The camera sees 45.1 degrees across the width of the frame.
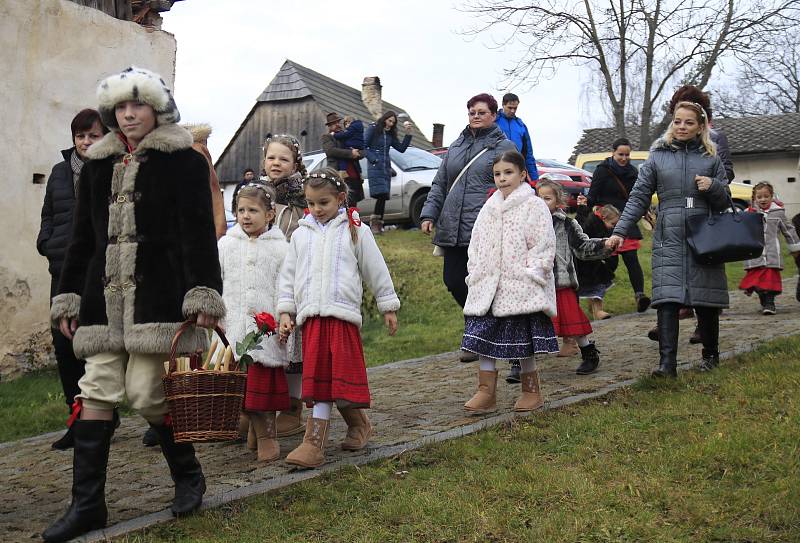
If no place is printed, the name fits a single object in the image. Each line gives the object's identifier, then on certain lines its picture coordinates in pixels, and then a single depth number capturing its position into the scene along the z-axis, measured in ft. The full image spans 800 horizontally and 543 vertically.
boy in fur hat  14.69
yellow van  74.08
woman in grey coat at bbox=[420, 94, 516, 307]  26.27
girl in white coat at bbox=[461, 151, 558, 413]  20.66
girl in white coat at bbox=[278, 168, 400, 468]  17.67
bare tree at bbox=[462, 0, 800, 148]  94.53
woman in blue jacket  52.54
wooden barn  118.42
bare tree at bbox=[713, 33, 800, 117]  173.06
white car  58.39
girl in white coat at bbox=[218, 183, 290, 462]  18.71
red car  68.44
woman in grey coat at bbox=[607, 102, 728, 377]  22.52
